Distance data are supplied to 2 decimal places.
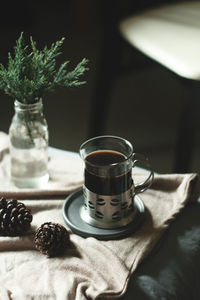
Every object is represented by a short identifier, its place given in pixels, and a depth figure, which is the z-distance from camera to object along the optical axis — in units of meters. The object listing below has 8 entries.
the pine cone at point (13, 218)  1.00
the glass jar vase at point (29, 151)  1.09
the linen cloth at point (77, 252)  0.92
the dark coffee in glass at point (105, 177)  0.99
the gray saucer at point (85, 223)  1.01
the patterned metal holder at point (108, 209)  1.01
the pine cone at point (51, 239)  0.97
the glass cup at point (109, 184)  0.99
